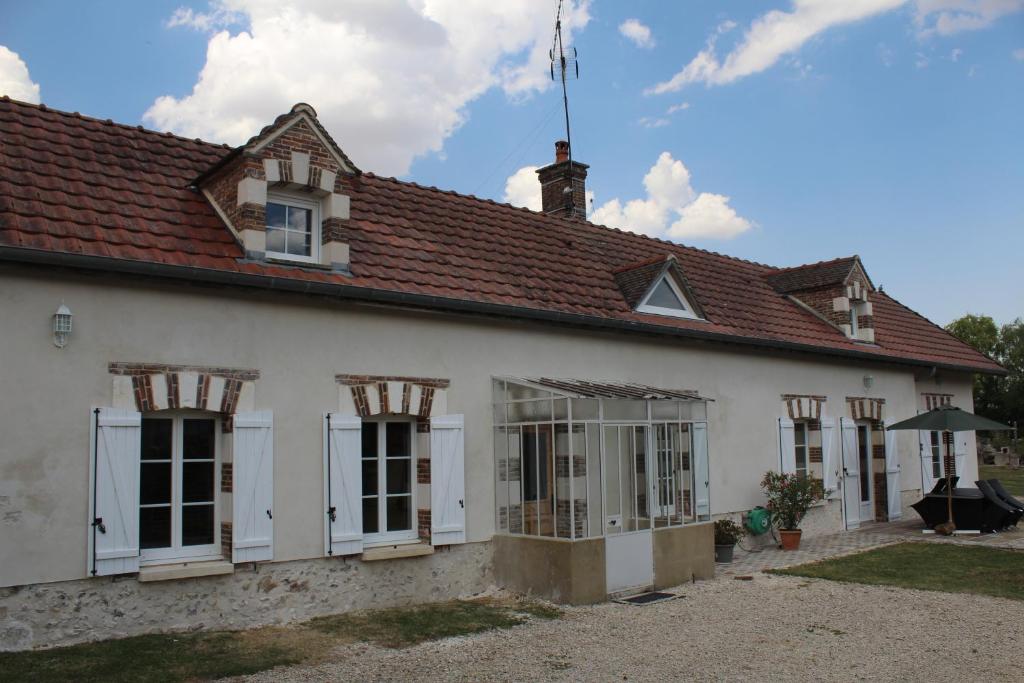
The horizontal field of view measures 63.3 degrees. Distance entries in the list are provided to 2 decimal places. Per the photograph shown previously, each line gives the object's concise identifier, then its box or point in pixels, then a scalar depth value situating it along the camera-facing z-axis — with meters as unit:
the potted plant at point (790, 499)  12.98
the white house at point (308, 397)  7.14
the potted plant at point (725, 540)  12.00
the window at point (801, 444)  14.79
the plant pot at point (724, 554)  12.01
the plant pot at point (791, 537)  12.95
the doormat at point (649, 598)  9.37
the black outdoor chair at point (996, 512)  14.23
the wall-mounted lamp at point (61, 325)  7.11
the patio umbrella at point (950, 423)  14.38
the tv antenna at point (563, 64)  15.99
